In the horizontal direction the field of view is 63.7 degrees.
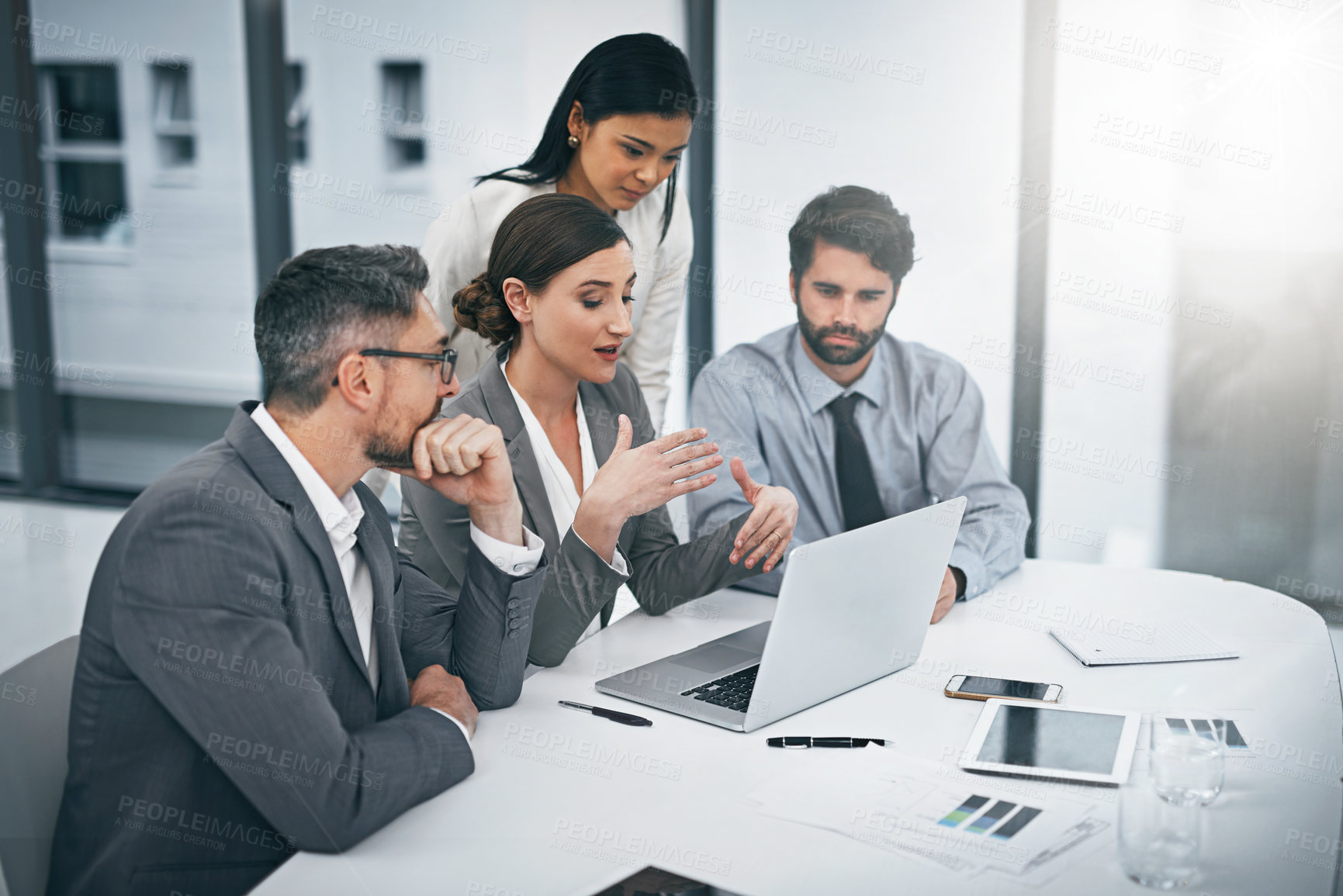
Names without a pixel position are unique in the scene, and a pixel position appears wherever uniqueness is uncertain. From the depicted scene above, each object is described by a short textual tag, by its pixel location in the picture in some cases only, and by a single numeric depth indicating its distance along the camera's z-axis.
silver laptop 1.48
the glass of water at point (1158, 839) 1.14
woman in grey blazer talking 1.98
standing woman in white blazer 2.55
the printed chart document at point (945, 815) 1.20
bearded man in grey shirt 2.72
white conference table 1.17
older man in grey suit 1.22
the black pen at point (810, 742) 1.48
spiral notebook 1.81
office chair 1.28
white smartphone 1.64
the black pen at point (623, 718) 1.54
